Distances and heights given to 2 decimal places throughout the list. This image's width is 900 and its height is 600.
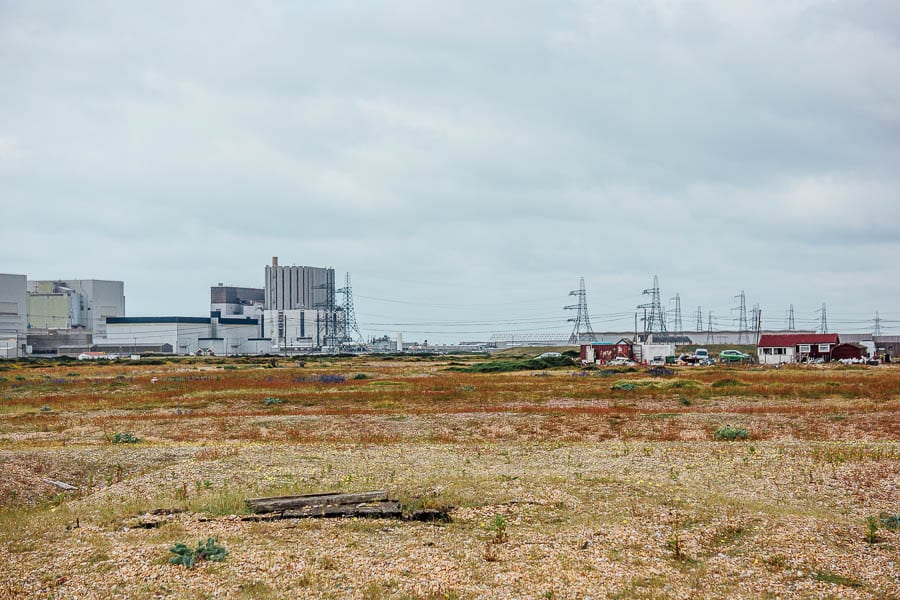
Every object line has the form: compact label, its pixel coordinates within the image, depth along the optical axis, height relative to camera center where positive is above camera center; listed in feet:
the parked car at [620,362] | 342.56 -19.47
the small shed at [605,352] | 378.53 -15.38
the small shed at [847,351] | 333.21 -15.18
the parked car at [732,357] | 374.63 -18.87
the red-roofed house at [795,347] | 337.31 -12.85
